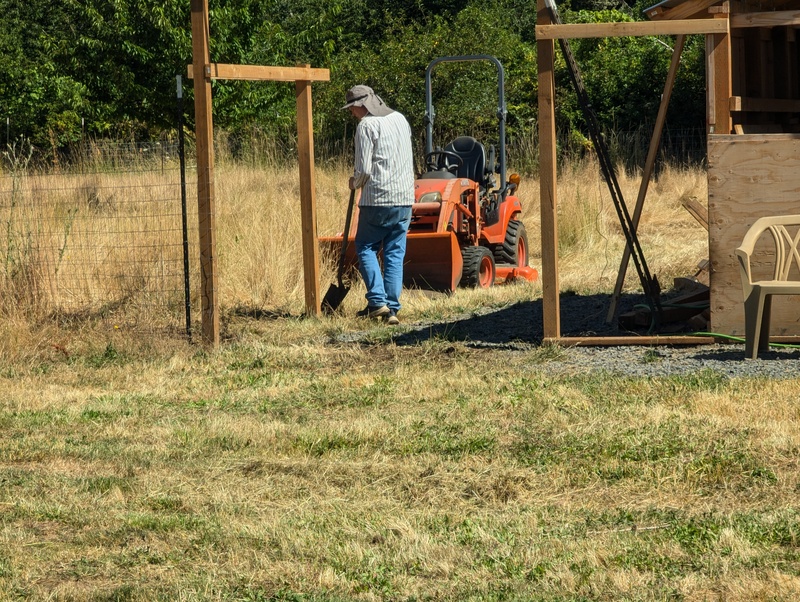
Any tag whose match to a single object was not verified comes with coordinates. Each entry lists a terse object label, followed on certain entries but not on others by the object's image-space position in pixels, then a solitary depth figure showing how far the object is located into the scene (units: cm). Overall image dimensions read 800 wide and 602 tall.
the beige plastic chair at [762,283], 1553
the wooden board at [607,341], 1730
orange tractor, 2341
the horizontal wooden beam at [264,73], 1819
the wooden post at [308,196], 2105
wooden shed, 1639
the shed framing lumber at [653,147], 1764
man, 2019
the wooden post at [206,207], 1808
